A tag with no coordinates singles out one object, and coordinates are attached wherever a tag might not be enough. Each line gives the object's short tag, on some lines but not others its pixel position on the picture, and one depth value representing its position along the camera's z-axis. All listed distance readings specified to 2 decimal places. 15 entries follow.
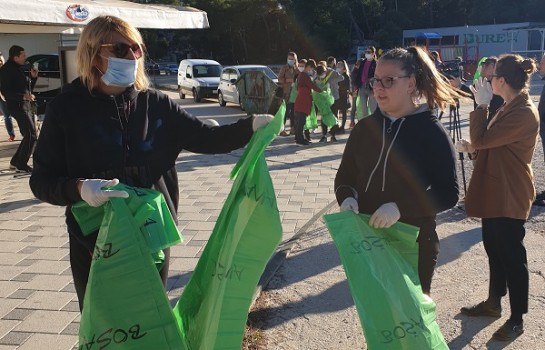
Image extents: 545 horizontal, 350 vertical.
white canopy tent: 6.55
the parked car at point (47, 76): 19.06
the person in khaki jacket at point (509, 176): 3.44
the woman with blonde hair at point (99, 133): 2.20
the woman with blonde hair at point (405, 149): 2.55
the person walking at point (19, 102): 8.45
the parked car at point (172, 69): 43.56
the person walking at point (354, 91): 12.64
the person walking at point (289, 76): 13.27
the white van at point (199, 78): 20.80
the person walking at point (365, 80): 12.03
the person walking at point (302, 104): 11.34
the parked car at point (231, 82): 18.11
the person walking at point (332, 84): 12.01
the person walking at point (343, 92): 13.16
